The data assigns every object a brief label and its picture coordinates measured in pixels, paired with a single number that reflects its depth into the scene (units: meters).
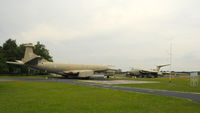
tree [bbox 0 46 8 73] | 65.41
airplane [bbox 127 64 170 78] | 78.71
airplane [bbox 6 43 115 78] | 55.66
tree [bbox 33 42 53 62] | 84.06
